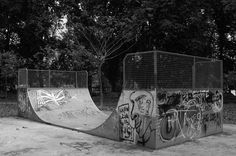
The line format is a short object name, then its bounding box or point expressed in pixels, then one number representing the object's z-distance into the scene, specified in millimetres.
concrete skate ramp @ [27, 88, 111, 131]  12953
